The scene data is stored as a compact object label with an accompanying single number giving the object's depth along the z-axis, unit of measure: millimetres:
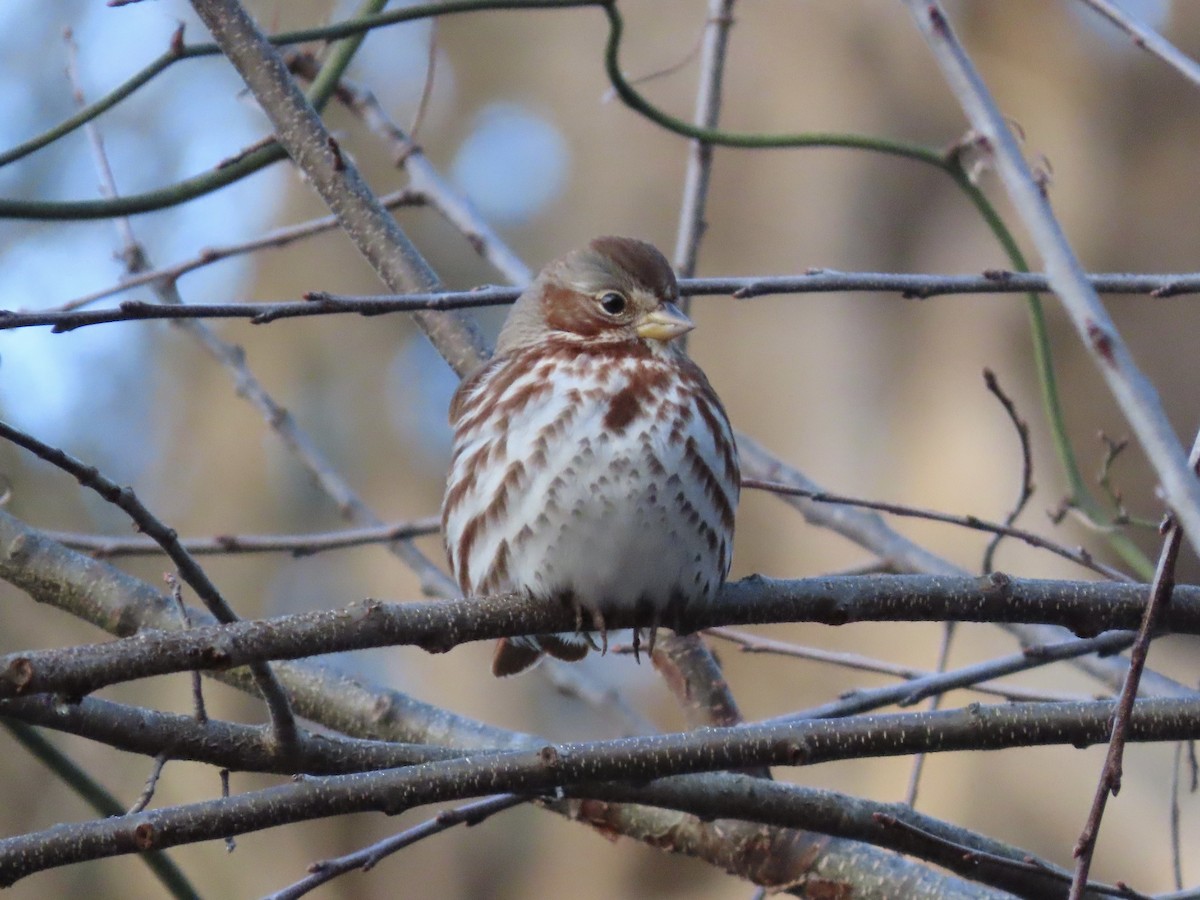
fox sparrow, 6074
